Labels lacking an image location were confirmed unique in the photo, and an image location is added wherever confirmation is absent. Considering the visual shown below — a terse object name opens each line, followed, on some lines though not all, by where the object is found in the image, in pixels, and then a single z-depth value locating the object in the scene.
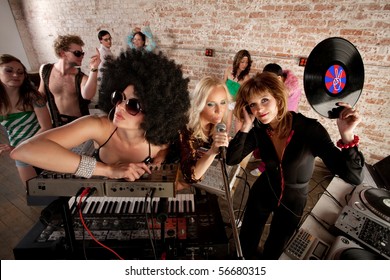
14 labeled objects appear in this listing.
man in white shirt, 4.12
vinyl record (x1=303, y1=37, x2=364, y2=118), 1.21
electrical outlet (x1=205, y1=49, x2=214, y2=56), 3.96
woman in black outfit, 1.31
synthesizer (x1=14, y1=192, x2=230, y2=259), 1.18
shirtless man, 2.57
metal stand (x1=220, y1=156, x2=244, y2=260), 0.77
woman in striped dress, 2.01
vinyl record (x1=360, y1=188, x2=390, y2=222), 1.35
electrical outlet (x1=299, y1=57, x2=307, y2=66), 3.26
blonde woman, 1.72
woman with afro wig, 0.97
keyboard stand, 0.93
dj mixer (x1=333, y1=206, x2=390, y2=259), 1.19
